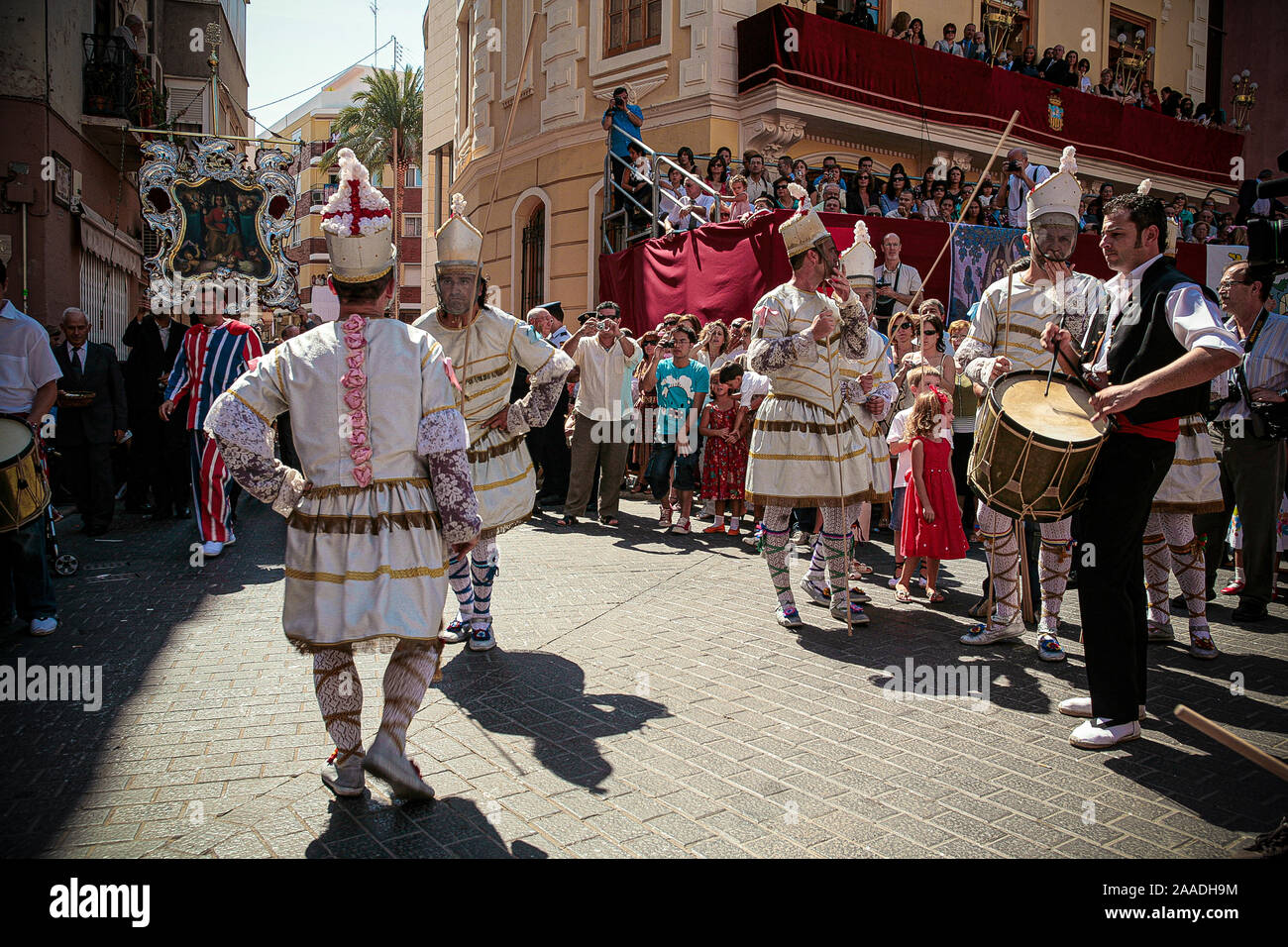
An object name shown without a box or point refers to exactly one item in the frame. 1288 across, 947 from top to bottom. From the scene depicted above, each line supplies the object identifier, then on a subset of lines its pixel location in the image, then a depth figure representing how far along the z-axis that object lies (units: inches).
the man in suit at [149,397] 444.5
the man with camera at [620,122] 625.6
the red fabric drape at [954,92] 650.3
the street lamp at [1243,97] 911.7
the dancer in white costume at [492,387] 221.0
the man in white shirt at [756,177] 574.9
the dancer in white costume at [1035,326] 222.4
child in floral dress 419.8
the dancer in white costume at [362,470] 139.7
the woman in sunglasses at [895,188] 612.4
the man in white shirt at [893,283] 481.4
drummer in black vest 167.9
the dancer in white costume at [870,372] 269.0
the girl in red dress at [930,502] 289.3
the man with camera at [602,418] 446.9
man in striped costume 347.9
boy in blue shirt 422.9
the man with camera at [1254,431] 278.7
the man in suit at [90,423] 397.1
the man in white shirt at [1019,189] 569.3
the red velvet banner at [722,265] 471.5
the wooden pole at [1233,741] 114.6
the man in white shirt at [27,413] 239.3
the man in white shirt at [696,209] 531.5
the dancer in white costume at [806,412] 245.9
